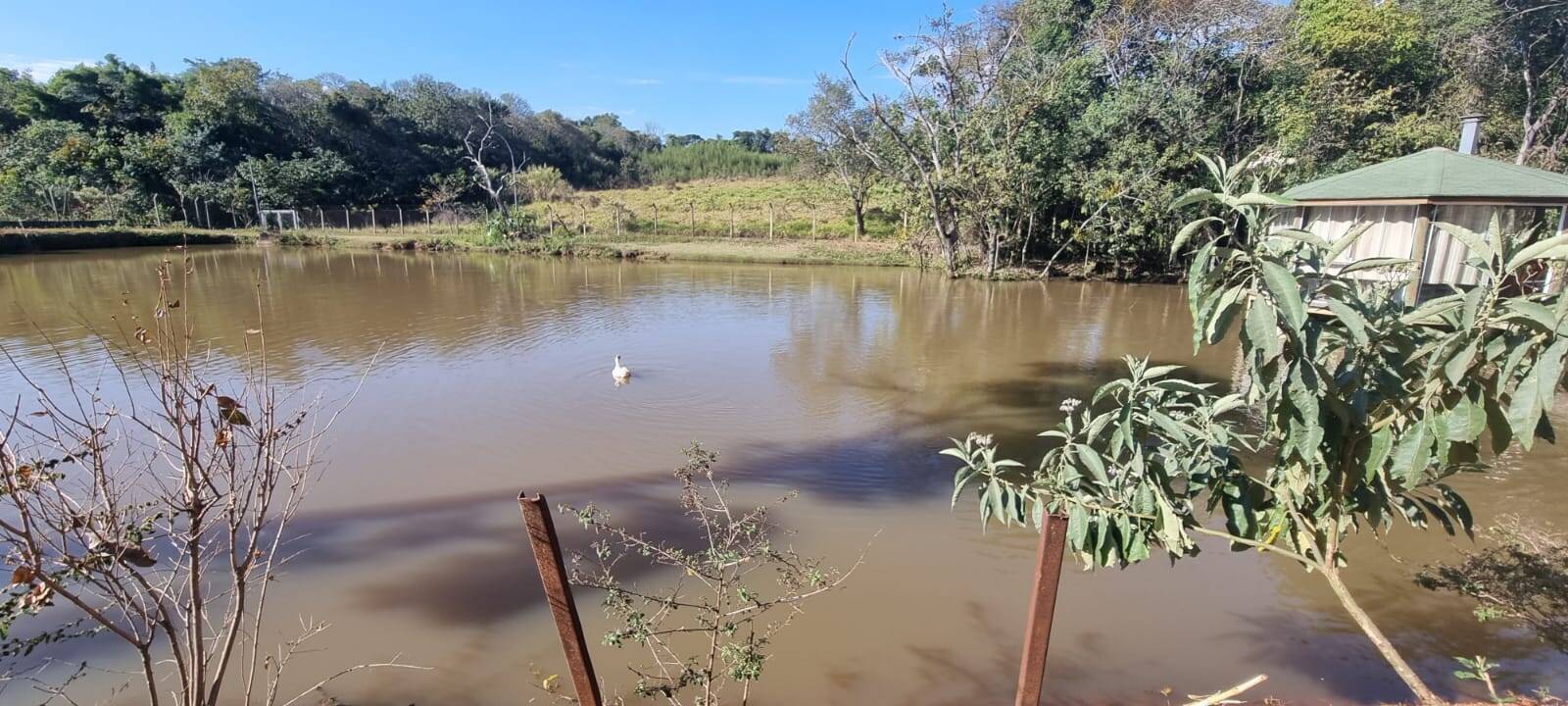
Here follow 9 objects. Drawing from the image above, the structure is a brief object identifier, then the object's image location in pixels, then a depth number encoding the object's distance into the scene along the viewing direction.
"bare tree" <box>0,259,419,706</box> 1.78
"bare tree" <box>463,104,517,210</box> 32.25
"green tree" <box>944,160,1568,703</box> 1.72
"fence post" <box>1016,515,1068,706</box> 1.84
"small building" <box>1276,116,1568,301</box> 8.59
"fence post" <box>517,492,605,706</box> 1.79
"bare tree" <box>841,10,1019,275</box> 17.20
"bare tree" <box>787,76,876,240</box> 24.36
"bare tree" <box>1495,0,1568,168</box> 15.73
